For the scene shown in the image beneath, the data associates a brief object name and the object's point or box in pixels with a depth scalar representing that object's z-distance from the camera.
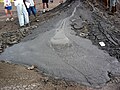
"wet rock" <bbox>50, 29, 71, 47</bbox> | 3.92
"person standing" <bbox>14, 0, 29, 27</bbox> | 5.59
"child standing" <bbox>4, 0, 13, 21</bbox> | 6.55
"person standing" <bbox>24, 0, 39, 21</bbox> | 5.95
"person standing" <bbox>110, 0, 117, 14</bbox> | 6.39
